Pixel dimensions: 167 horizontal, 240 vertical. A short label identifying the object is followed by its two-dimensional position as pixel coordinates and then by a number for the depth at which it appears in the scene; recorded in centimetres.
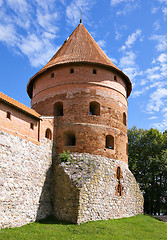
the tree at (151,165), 2266
